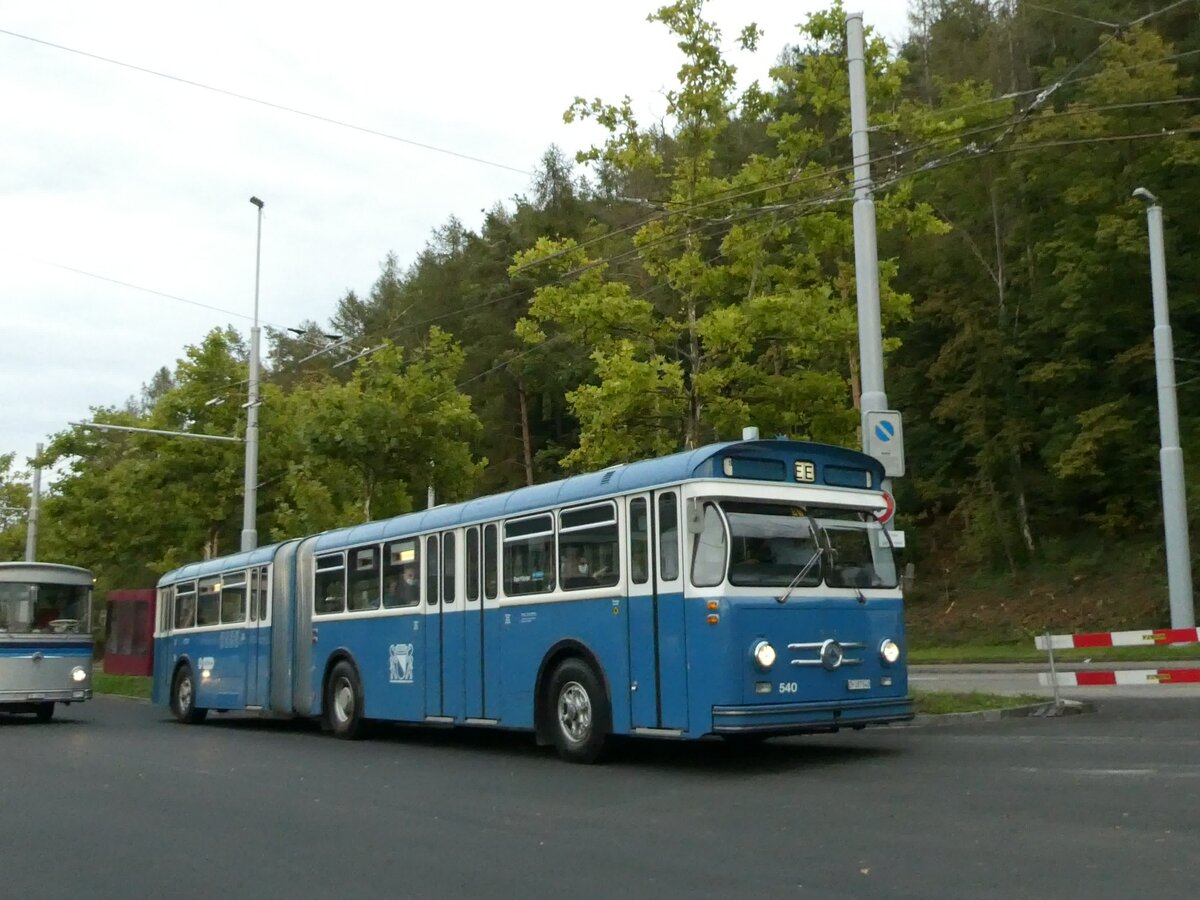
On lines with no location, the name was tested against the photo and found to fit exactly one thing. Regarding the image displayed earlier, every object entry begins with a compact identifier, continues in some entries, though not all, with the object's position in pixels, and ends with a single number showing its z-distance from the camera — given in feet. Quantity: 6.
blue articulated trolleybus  40.27
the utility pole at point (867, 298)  56.65
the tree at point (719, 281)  73.31
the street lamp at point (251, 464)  108.47
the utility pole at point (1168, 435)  89.71
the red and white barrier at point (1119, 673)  52.16
